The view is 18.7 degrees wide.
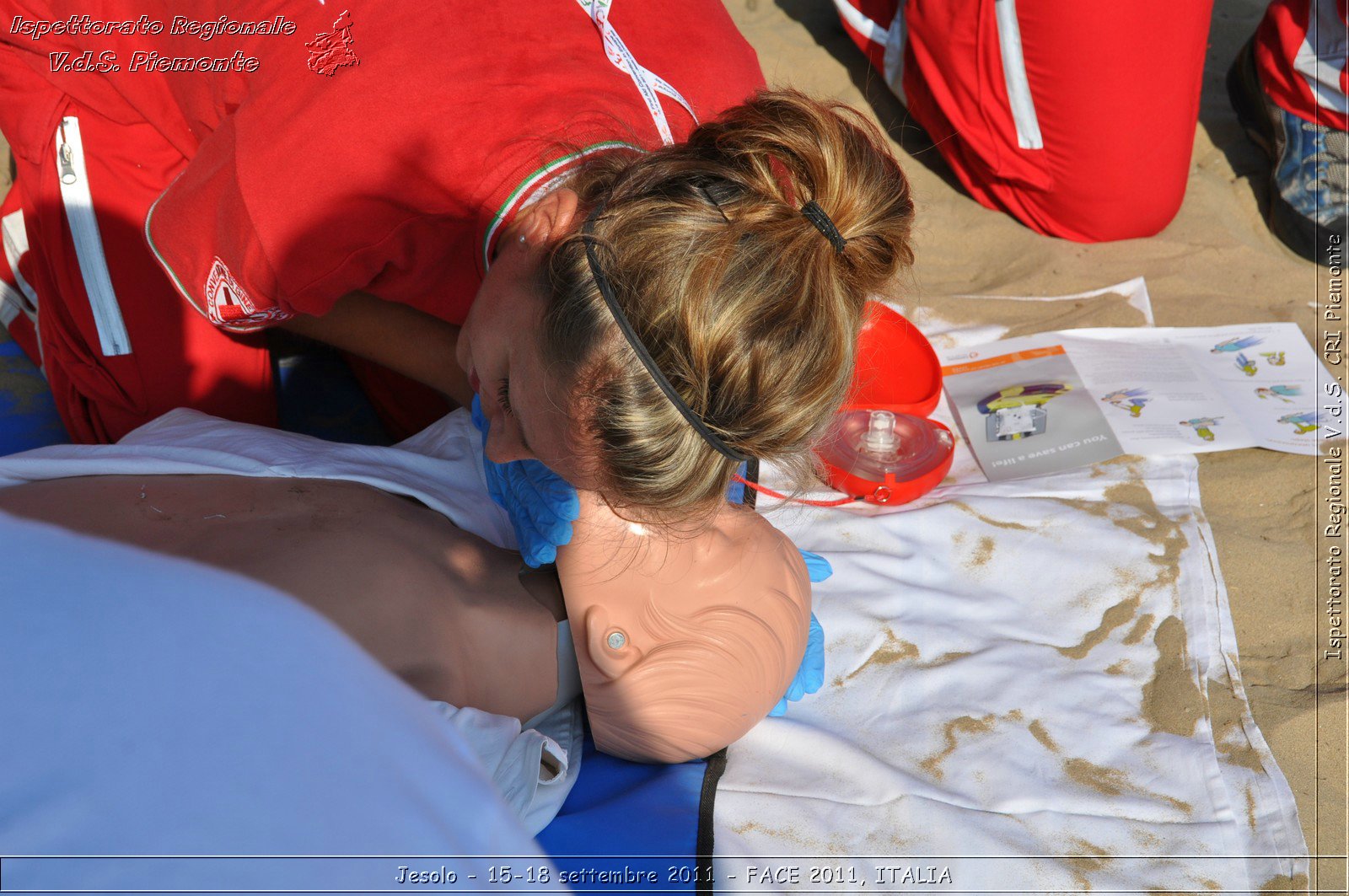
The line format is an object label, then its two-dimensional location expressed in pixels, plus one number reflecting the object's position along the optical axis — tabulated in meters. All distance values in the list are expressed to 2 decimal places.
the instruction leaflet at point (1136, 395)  2.97
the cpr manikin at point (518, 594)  2.63
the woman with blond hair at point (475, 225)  2.54
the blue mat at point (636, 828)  2.68
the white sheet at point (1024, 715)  2.72
